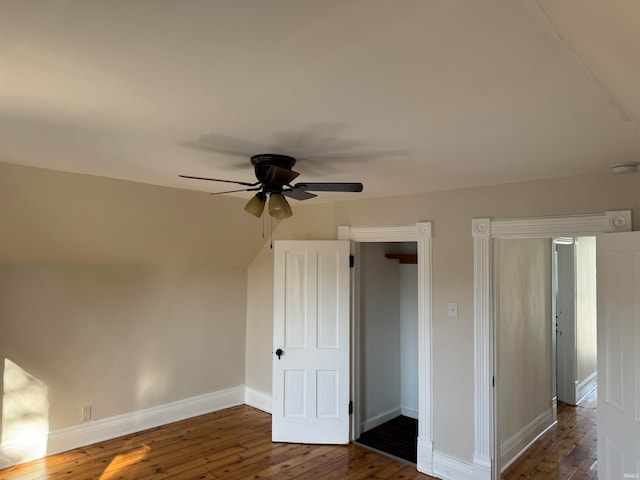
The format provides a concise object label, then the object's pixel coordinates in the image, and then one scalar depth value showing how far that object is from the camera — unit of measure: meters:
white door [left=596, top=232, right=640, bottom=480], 2.49
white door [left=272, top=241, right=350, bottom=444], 4.32
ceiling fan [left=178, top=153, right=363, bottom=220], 2.41
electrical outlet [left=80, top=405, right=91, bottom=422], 4.16
